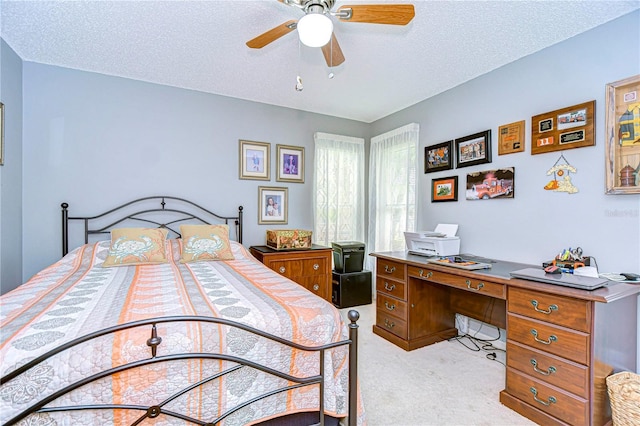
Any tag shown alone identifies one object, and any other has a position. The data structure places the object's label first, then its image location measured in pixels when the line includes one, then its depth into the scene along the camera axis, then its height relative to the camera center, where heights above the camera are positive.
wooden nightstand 3.19 -0.60
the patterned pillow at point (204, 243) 2.65 -0.31
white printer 2.70 -0.28
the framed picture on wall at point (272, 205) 3.63 +0.08
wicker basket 1.42 -0.92
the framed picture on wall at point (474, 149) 2.72 +0.63
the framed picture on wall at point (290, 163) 3.73 +0.63
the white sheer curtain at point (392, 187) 3.51 +0.33
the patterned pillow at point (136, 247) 2.39 -0.32
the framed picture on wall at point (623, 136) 1.81 +0.51
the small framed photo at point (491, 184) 2.54 +0.27
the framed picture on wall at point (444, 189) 3.02 +0.26
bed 0.93 -0.54
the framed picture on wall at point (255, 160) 3.51 +0.63
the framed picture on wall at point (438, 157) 3.07 +0.62
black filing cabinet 3.67 -0.99
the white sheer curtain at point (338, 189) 3.94 +0.32
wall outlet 2.90 -1.12
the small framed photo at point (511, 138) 2.46 +0.66
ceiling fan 1.44 +1.07
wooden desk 1.50 -0.72
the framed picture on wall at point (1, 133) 2.24 +0.58
